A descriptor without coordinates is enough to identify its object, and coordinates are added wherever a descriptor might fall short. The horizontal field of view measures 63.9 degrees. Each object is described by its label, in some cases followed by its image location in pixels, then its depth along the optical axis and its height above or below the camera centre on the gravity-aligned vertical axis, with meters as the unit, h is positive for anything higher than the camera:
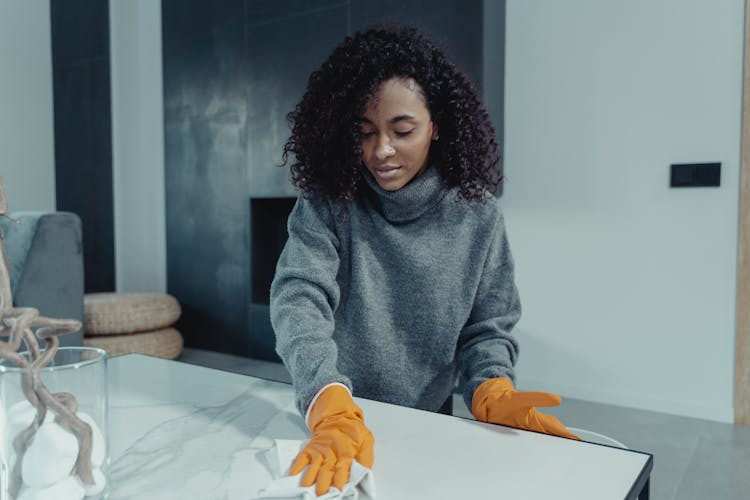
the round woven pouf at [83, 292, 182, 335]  2.46 -0.44
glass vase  0.44 -0.16
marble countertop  0.54 -0.25
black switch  1.92 +0.10
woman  0.91 -0.03
